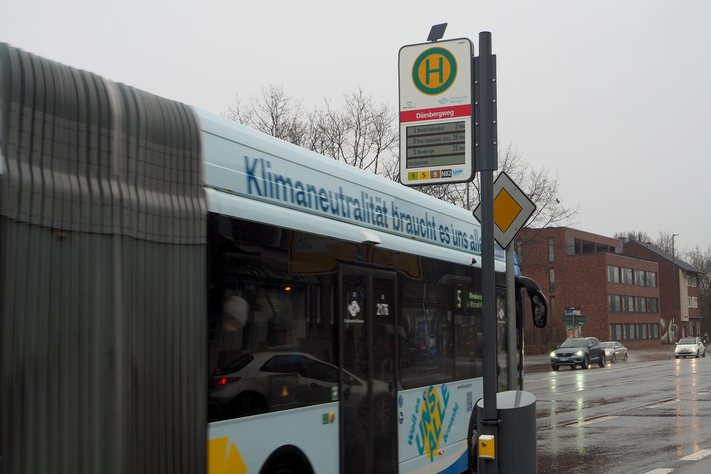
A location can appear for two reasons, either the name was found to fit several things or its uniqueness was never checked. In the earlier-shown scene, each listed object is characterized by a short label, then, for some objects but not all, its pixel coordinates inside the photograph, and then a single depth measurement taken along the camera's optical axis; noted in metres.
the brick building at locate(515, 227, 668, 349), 80.56
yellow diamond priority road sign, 7.86
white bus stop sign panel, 5.12
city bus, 3.36
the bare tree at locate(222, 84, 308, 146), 39.59
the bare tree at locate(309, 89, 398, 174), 40.22
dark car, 42.72
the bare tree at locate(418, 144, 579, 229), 40.41
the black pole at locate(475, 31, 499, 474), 4.84
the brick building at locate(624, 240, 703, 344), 105.19
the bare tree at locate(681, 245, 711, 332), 113.81
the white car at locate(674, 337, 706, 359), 58.12
